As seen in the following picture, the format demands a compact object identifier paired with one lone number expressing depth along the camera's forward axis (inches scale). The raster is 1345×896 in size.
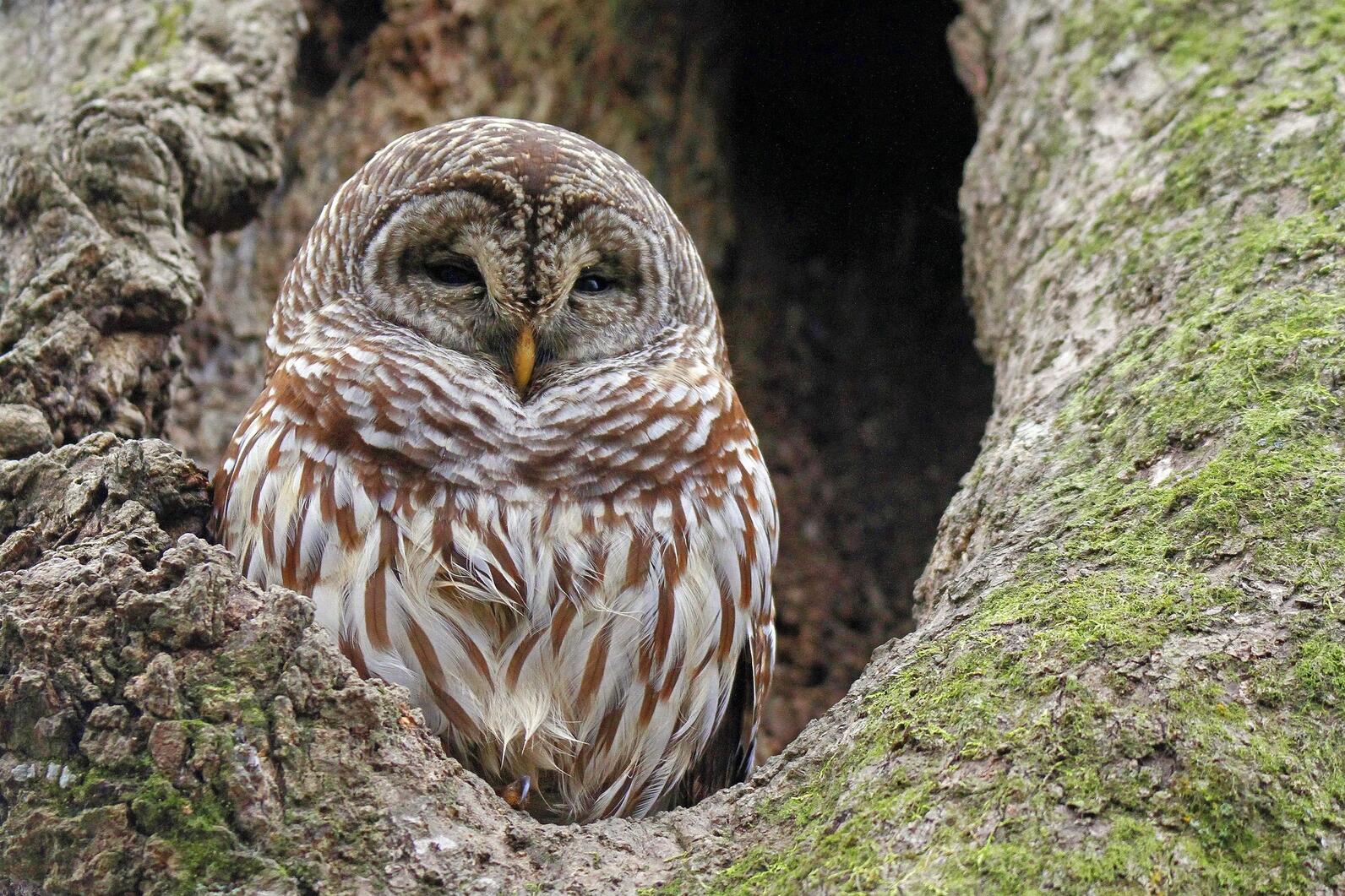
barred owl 237.0
